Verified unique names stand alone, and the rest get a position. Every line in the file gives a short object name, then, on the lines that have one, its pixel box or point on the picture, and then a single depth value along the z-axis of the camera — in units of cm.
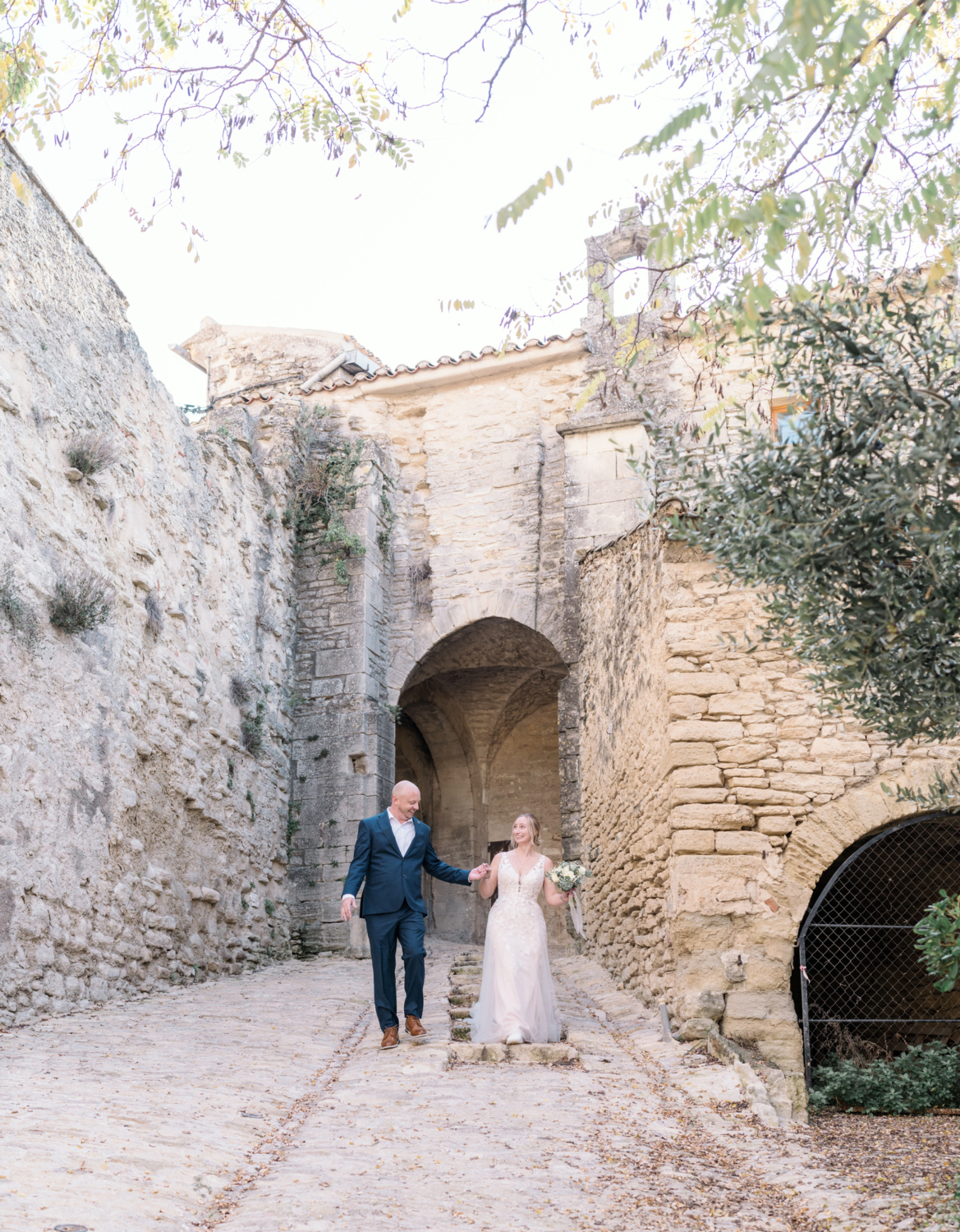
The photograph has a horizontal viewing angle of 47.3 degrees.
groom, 596
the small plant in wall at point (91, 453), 755
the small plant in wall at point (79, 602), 704
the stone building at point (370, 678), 614
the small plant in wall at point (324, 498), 1200
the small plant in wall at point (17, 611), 650
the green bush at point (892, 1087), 577
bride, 590
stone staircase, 552
